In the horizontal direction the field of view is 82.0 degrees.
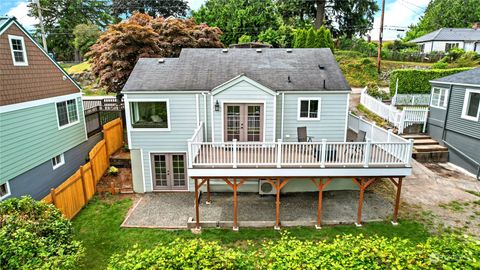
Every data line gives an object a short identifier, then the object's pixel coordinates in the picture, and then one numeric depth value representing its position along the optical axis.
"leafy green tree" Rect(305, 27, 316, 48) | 25.14
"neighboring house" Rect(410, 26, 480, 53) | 33.75
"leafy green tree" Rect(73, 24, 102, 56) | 37.72
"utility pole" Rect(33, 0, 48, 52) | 15.74
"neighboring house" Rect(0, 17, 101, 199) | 9.57
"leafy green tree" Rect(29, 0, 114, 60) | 43.70
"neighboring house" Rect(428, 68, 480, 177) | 13.20
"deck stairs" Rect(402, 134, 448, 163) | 14.60
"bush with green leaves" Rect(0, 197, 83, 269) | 5.30
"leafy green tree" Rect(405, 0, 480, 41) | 49.96
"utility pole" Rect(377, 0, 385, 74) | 24.58
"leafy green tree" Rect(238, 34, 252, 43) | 32.19
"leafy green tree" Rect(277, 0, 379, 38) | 33.80
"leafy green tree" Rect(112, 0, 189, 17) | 43.94
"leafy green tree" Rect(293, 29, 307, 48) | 25.92
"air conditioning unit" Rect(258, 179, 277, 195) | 12.01
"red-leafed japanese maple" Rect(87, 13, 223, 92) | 17.64
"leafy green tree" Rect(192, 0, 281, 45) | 35.41
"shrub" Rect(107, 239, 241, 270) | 4.52
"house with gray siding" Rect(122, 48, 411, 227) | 11.38
